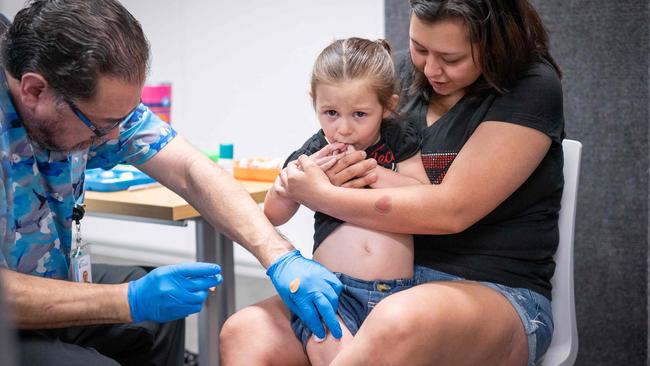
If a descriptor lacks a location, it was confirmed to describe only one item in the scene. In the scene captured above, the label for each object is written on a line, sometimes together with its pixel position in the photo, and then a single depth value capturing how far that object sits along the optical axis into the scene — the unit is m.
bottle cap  2.03
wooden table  1.67
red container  2.34
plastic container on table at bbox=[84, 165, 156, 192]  1.87
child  1.18
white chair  1.35
